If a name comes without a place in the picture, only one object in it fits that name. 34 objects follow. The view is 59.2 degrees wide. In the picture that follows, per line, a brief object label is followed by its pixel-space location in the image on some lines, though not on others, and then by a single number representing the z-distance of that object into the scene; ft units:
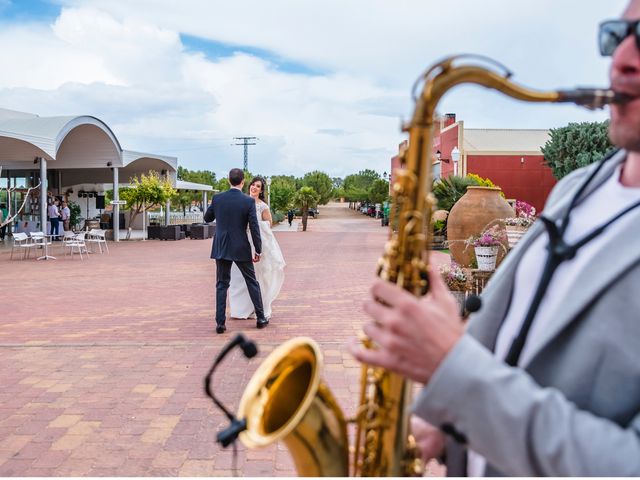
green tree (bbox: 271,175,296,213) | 156.35
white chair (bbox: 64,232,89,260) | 55.83
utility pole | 257.75
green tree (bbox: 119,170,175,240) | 84.23
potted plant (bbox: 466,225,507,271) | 27.37
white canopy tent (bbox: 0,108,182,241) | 63.77
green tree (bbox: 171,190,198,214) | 160.04
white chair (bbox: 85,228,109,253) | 63.84
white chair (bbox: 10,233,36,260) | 54.65
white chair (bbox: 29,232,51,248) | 56.70
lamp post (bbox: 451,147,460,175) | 70.38
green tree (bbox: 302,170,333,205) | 289.74
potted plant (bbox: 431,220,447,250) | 68.33
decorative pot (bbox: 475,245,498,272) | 27.37
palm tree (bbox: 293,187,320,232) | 128.61
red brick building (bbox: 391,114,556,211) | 105.91
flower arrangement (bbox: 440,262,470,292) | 26.73
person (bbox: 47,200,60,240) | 73.87
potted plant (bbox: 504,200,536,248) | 27.78
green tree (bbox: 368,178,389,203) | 233.76
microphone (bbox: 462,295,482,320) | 4.60
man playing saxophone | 3.06
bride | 25.93
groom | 23.12
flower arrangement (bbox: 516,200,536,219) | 29.93
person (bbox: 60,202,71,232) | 81.61
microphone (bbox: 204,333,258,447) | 4.10
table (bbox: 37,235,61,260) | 56.02
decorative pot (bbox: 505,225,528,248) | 27.77
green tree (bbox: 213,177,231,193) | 222.95
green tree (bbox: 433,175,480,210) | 61.31
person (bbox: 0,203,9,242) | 80.70
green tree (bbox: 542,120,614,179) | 81.20
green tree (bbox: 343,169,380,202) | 286.87
